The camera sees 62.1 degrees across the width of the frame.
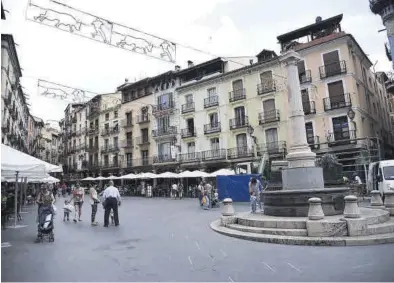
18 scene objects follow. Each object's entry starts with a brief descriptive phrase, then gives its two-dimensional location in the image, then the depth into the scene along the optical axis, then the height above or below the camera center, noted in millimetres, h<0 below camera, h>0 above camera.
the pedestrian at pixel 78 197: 13396 -316
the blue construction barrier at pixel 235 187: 21234 -398
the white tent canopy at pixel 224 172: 26500 +730
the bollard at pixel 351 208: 7559 -783
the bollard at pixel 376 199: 11258 -901
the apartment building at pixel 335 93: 25594 +6842
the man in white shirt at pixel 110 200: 11023 -421
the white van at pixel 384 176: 16169 -174
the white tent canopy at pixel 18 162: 9039 +877
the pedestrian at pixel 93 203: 11805 -532
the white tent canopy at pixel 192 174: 27781 +753
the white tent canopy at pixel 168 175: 29952 +844
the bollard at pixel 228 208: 10094 -850
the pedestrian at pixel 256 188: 13366 -360
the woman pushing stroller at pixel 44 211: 8281 -516
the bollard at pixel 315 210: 7789 -802
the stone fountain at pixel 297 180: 9359 -87
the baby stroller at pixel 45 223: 8273 -802
